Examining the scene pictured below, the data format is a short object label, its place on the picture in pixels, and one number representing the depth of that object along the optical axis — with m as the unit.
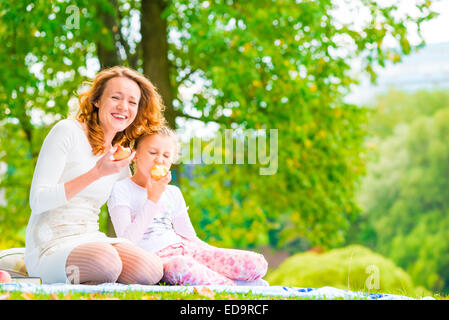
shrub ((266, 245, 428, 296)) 11.36
